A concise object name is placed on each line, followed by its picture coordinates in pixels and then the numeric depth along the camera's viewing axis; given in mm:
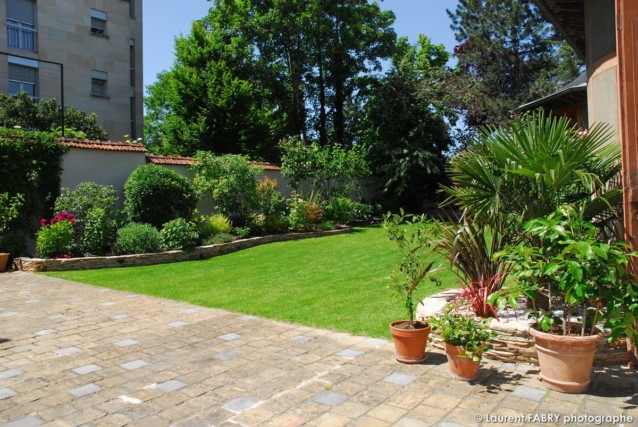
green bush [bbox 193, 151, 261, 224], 15195
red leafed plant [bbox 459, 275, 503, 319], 5402
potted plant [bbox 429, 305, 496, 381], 4281
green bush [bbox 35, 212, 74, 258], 11297
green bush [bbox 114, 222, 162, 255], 12000
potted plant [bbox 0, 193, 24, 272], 11688
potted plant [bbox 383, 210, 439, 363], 4840
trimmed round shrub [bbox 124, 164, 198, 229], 13172
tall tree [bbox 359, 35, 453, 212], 22594
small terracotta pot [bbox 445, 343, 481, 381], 4332
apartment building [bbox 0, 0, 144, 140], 22094
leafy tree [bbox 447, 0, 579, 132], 24688
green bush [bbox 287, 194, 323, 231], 16688
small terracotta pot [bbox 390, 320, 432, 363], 4805
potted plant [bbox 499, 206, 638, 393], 3832
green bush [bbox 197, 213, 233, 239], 14094
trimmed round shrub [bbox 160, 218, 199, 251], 12656
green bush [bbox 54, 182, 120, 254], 11977
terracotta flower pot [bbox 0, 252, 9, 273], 11133
